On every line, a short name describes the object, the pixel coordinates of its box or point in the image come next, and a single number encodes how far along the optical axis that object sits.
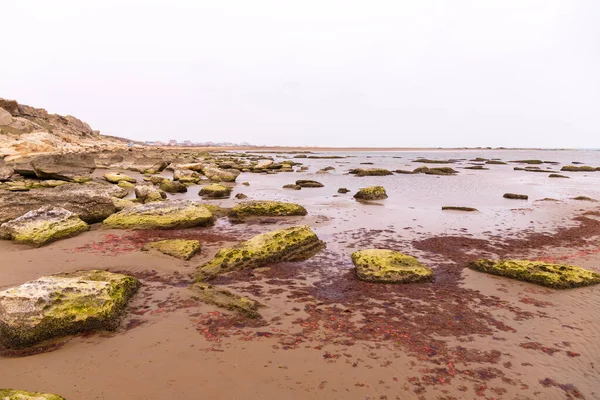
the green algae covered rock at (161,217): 11.61
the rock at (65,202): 11.17
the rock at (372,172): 38.02
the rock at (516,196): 20.61
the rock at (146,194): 16.69
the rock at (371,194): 19.89
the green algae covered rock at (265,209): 14.30
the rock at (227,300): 6.01
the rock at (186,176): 26.22
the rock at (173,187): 21.41
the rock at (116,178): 23.36
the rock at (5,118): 38.93
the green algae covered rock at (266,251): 8.02
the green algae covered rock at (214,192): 19.91
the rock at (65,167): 20.03
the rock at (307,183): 26.03
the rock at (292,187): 24.37
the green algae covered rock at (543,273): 7.29
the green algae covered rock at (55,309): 4.76
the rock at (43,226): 9.37
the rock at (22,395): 3.30
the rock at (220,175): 28.70
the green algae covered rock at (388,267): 7.65
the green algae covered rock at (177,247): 8.81
